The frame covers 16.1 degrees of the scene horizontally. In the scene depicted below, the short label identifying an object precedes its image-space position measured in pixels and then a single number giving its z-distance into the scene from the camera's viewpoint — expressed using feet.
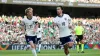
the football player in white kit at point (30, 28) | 56.80
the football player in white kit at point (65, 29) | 54.70
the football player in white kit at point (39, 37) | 87.71
